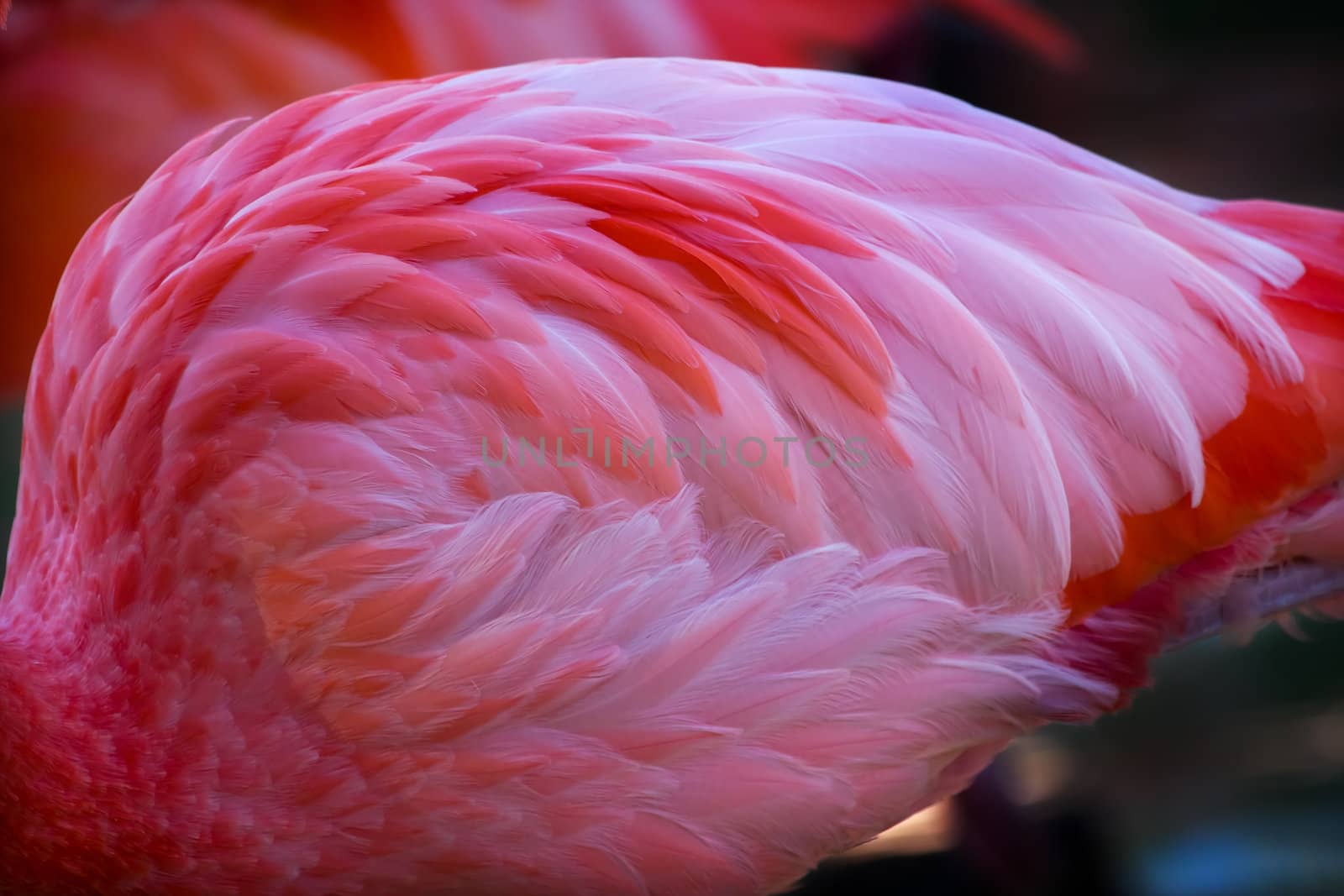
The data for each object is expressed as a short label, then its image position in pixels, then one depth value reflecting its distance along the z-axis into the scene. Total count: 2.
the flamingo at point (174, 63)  4.60
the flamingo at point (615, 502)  4.27
